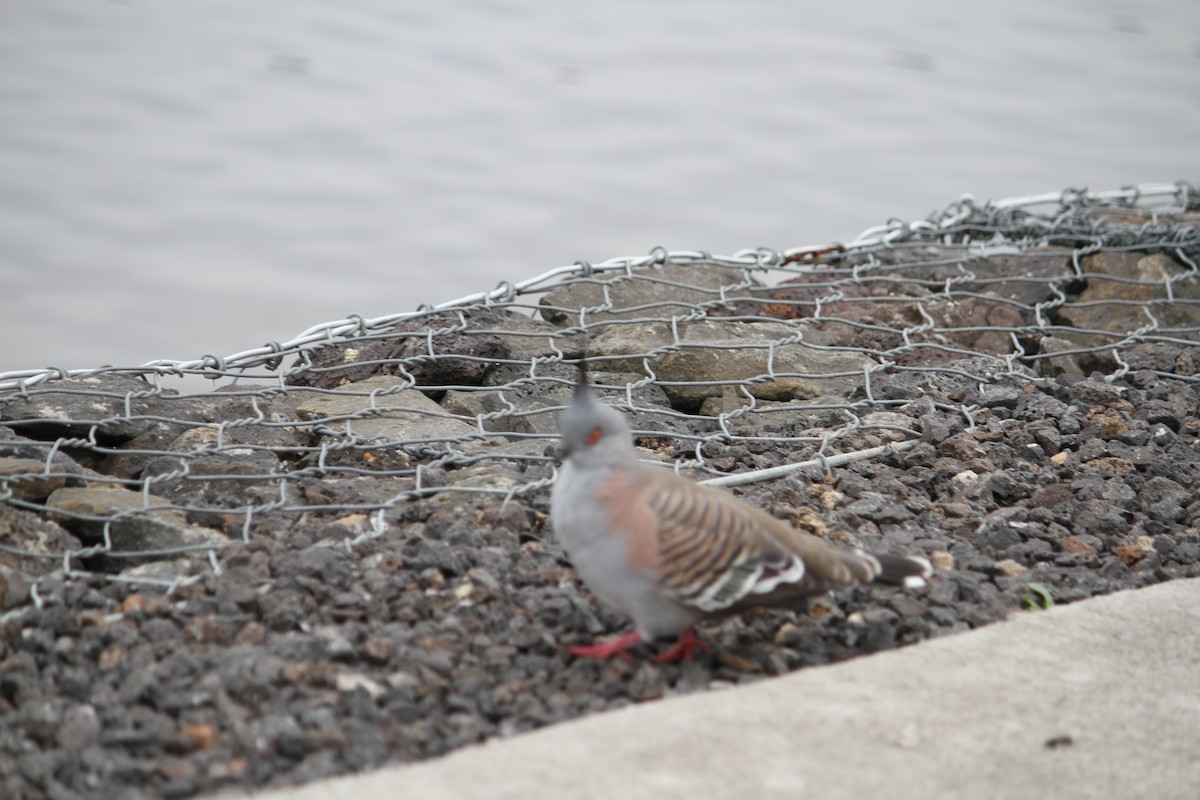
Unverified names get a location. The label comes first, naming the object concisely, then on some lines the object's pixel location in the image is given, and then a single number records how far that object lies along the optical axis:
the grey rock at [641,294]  9.73
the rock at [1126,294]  10.45
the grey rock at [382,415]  7.56
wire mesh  6.51
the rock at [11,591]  5.35
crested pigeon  4.71
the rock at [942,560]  6.02
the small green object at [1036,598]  5.61
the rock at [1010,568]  5.98
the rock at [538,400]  8.02
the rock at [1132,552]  6.27
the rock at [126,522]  6.16
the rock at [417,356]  8.59
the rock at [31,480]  6.54
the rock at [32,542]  5.95
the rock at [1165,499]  6.68
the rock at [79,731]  4.24
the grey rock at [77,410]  7.48
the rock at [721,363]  8.80
